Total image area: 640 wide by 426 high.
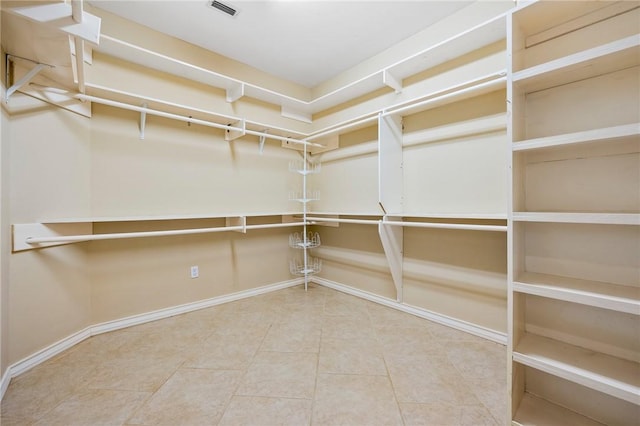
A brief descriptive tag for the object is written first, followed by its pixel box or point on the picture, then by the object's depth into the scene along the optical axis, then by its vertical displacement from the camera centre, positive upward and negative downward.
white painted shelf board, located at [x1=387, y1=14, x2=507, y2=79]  1.84 +1.30
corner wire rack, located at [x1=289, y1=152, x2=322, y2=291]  3.22 -0.35
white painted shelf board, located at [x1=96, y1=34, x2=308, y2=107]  2.04 +1.32
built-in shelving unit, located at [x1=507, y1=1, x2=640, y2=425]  1.07 +0.00
